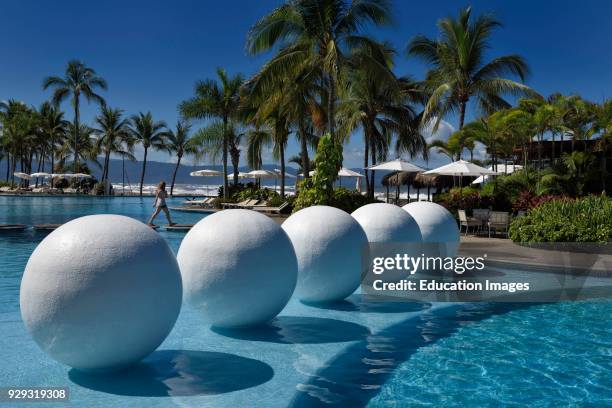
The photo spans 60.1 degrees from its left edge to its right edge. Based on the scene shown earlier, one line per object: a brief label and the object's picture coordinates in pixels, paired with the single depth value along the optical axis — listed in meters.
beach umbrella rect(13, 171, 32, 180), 62.95
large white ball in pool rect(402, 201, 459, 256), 11.38
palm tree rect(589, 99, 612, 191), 23.48
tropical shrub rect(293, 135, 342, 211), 21.66
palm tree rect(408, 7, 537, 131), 28.20
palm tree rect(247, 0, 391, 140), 21.00
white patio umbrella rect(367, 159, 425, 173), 26.16
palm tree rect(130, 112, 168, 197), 61.28
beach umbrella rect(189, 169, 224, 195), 48.52
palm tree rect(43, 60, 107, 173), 56.53
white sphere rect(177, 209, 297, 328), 6.52
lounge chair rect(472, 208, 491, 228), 18.09
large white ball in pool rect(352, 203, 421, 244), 9.49
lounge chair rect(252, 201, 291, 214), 27.55
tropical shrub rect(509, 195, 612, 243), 13.35
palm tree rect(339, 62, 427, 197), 32.56
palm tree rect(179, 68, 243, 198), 36.72
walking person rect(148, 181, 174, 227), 19.95
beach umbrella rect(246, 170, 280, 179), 43.45
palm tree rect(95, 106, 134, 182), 61.84
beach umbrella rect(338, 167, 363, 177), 34.53
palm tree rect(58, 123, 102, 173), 64.92
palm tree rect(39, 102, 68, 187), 64.62
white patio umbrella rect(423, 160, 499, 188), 21.39
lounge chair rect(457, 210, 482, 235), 17.77
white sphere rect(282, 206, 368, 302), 8.08
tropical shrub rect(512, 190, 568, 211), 18.00
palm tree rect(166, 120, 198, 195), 61.19
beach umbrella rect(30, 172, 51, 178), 61.53
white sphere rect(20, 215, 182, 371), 4.80
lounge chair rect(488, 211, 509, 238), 17.30
